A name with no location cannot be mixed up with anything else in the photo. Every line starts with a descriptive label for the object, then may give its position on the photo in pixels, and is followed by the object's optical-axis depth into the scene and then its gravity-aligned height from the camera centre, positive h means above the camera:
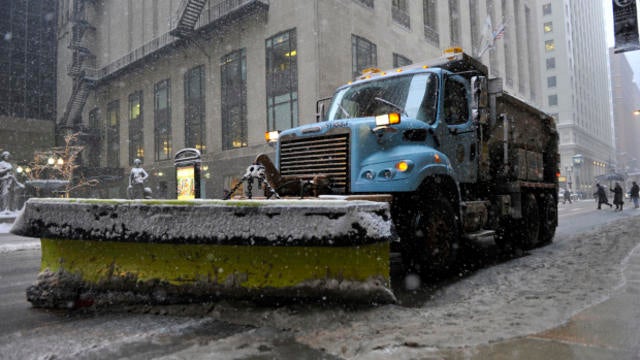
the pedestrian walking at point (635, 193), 26.75 +0.16
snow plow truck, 3.64 -0.07
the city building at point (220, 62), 26.38 +10.17
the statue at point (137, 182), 16.05 +0.97
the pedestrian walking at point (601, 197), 25.91 -0.02
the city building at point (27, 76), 48.91 +15.14
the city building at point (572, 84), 83.00 +21.73
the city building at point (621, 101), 177.50 +37.96
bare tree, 32.97 +3.45
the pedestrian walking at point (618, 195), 23.78 +0.06
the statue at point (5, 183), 18.88 +1.26
